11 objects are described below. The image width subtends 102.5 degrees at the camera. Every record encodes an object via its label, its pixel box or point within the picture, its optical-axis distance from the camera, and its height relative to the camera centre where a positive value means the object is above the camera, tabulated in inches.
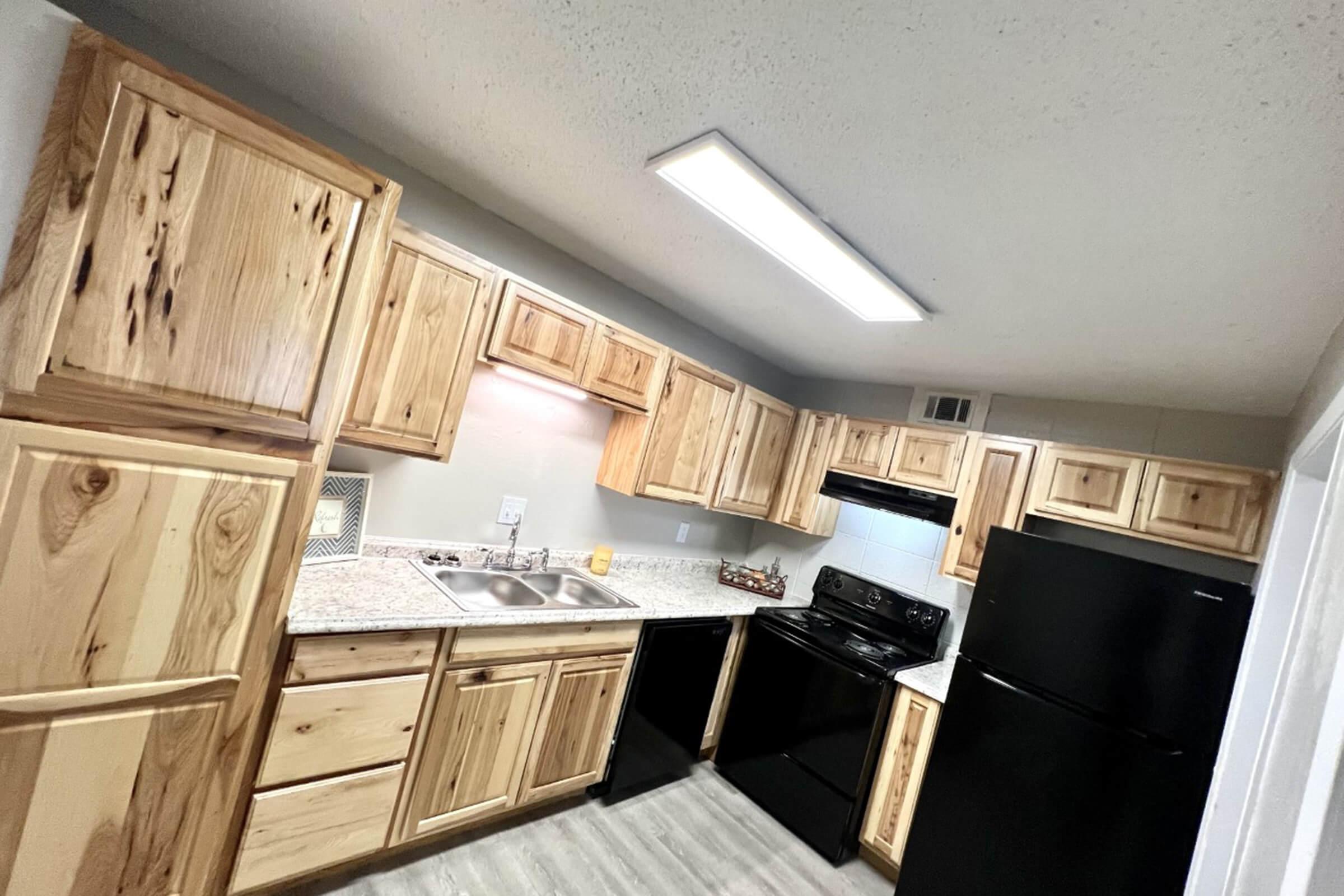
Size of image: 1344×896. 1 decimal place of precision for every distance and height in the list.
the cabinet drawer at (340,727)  62.1 -42.6
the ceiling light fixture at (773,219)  54.4 +29.2
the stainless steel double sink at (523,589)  89.8 -30.1
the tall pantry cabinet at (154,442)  42.7 -10.5
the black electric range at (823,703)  98.2 -40.2
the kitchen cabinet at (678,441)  108.3 +2.3
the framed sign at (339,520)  78.9 -22.3
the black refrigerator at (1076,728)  65.7 -21.7
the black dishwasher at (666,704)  97.3 -46.7
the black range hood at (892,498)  109.0 +2.5
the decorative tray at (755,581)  134.0 -25.9
